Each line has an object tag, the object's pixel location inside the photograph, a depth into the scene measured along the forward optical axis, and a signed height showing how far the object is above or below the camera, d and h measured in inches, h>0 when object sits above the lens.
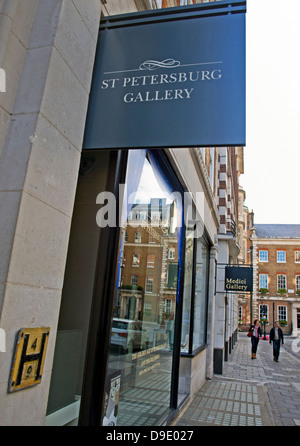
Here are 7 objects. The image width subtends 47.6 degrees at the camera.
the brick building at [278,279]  1834.4 +209.5
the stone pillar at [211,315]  403.2 -3.9
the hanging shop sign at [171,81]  95.8 +66.2
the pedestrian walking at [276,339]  632.2 -40.3
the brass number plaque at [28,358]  74.5 -13.4
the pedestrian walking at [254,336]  619.8 -37.7
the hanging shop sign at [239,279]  499.7 +51.2
